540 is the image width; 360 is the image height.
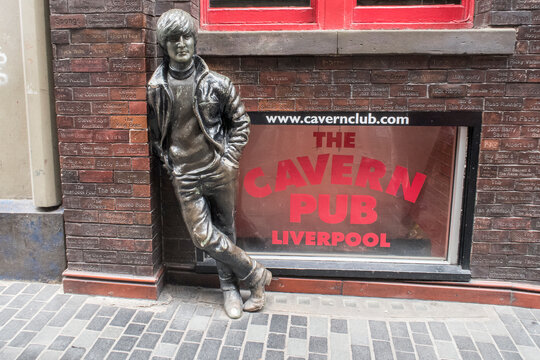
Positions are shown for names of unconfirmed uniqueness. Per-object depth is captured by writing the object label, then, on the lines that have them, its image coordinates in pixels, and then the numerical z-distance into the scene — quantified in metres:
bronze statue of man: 3.45
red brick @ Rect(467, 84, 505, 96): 3.85
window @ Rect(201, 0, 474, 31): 3.95
